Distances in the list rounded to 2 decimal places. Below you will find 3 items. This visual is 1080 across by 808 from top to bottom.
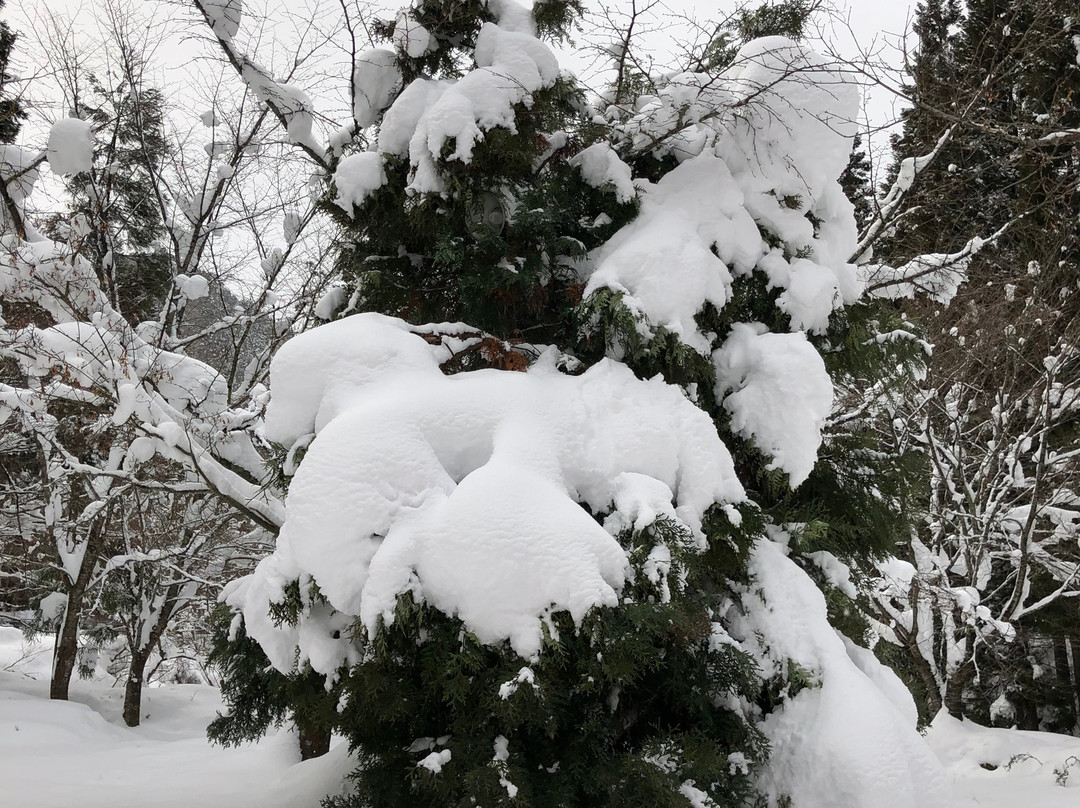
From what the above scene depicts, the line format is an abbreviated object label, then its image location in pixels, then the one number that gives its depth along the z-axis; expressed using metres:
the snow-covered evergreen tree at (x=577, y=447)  2.83
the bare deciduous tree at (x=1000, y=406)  8.50
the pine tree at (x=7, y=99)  7.11
